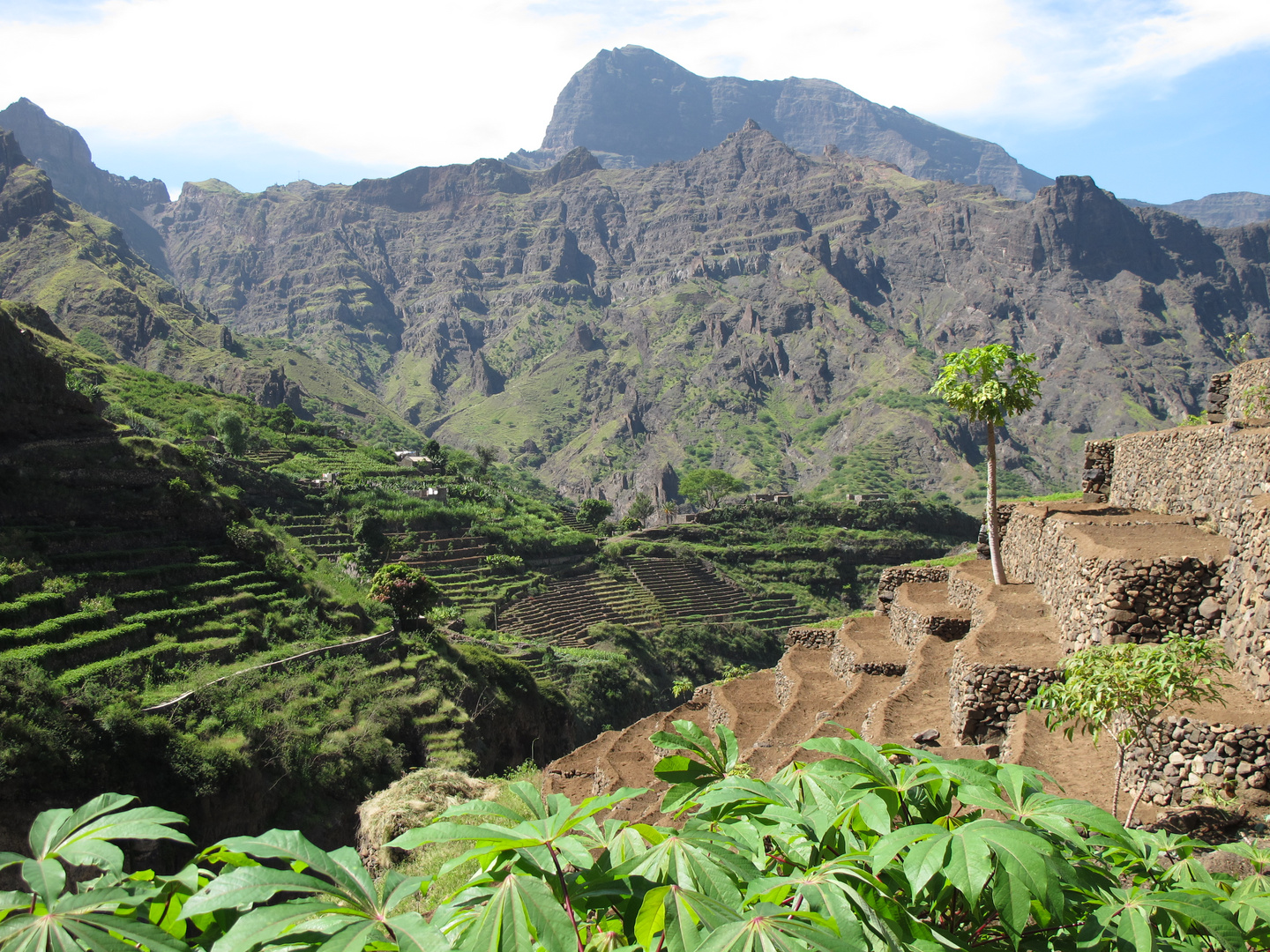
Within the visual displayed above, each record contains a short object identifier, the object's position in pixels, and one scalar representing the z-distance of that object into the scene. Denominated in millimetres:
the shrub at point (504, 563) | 59344
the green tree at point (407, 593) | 33969
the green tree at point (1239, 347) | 20475
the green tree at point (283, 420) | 69500
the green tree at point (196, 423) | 55000
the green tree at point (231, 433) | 53562
